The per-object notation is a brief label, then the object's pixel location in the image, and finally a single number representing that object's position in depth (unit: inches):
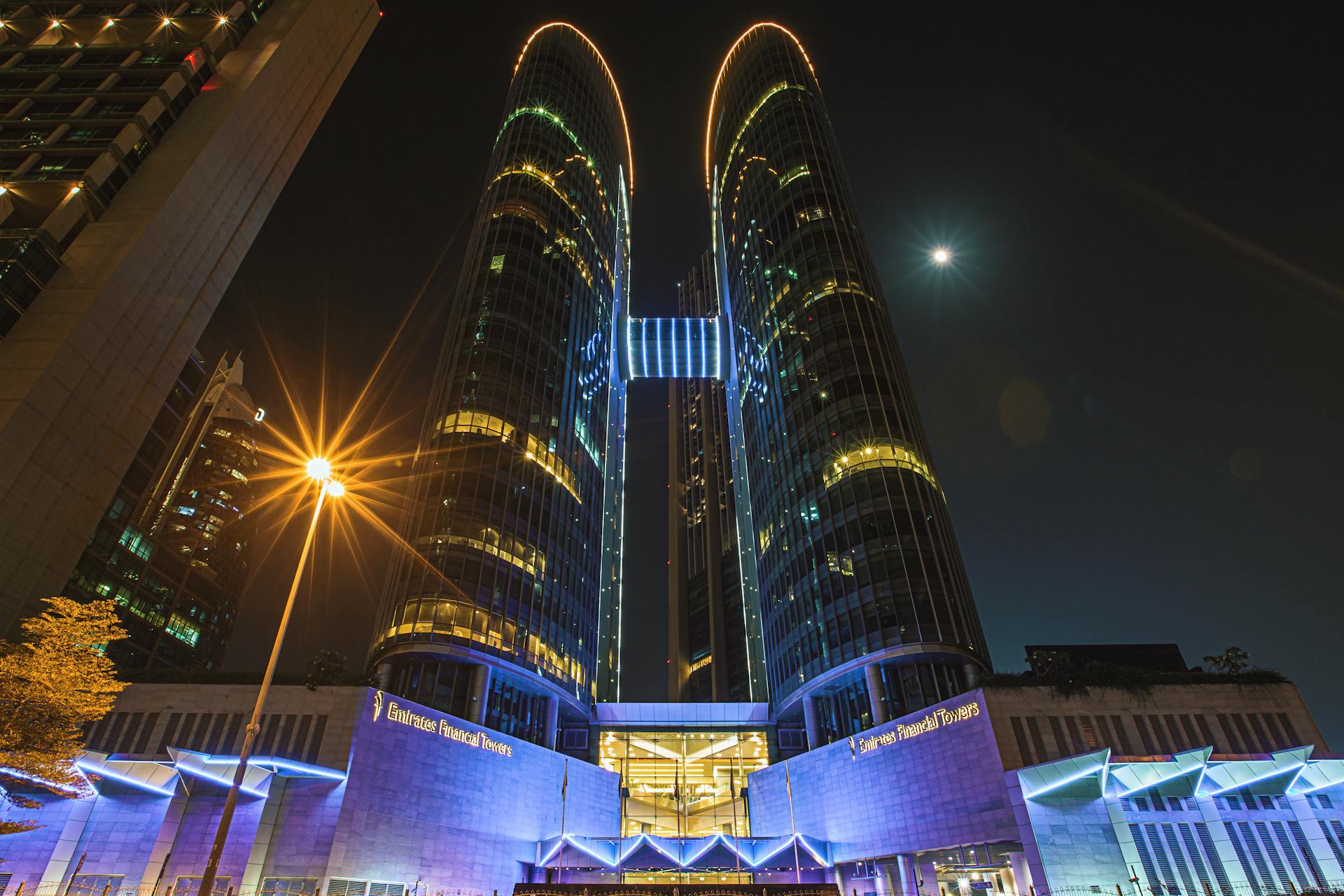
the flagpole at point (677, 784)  2687.0
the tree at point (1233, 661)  1750.7
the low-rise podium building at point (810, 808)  1478.8
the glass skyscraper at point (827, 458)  2389.3
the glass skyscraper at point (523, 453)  2453.2
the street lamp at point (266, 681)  687.1
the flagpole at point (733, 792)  2780.5
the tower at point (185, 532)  3784.5
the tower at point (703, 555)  4906.5
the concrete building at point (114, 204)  1843.0
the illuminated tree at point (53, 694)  1266.0
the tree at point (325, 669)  1881.2
